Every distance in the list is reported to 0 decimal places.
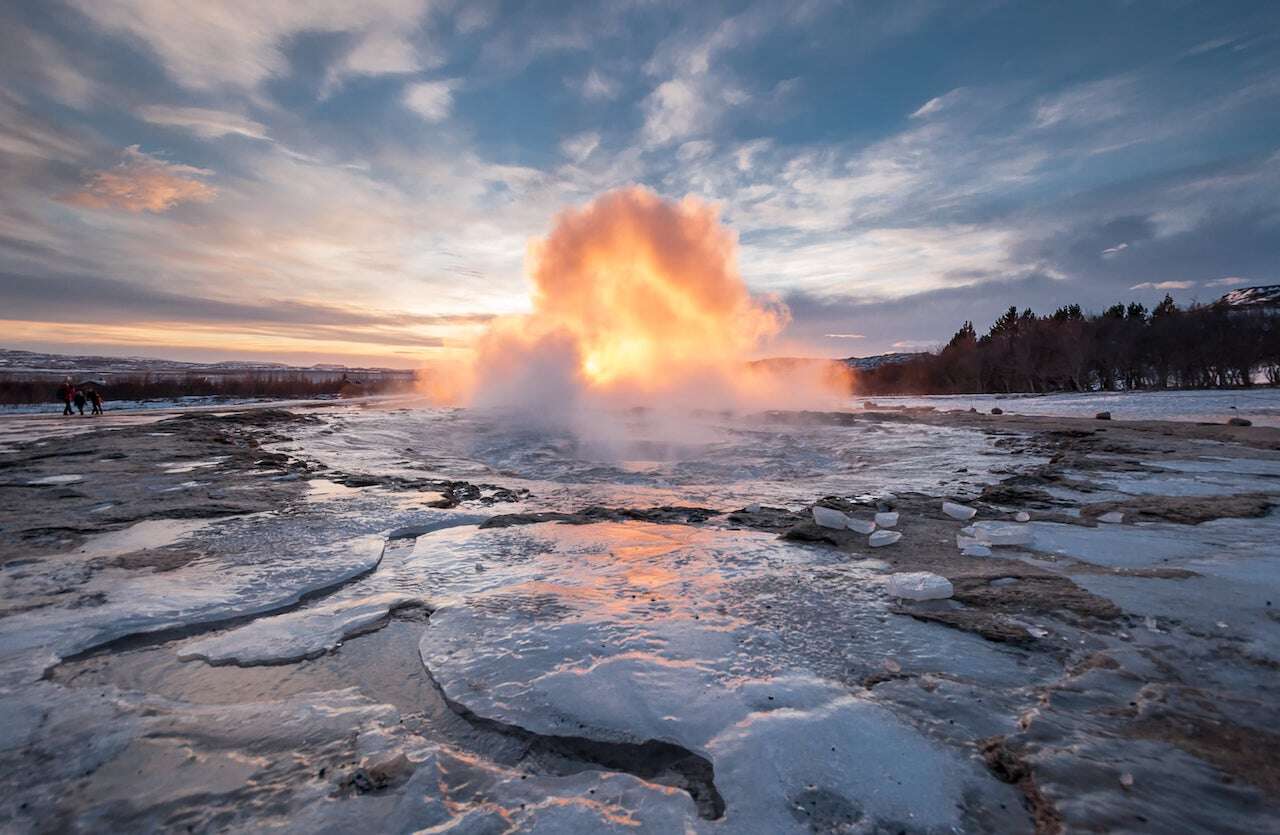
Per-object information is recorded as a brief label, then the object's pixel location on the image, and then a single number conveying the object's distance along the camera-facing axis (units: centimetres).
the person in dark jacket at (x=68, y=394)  2900
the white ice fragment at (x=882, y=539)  597
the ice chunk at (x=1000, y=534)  584
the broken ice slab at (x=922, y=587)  437
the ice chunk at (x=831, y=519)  655
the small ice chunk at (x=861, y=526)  638
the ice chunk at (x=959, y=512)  702
